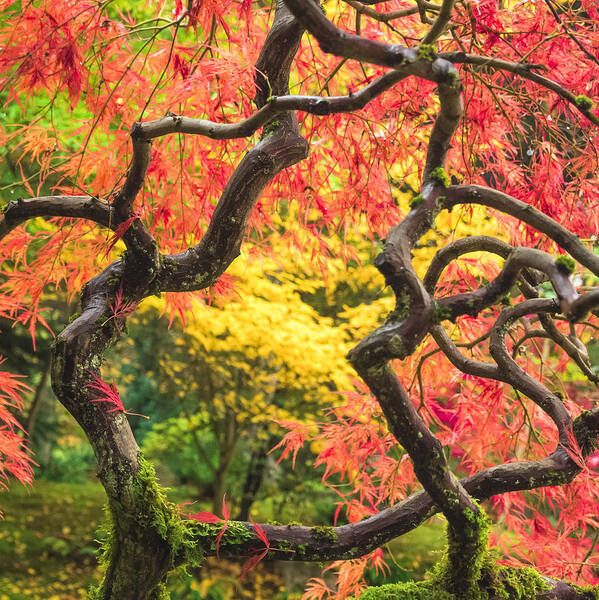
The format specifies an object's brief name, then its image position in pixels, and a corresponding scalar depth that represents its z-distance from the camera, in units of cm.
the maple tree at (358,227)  124
